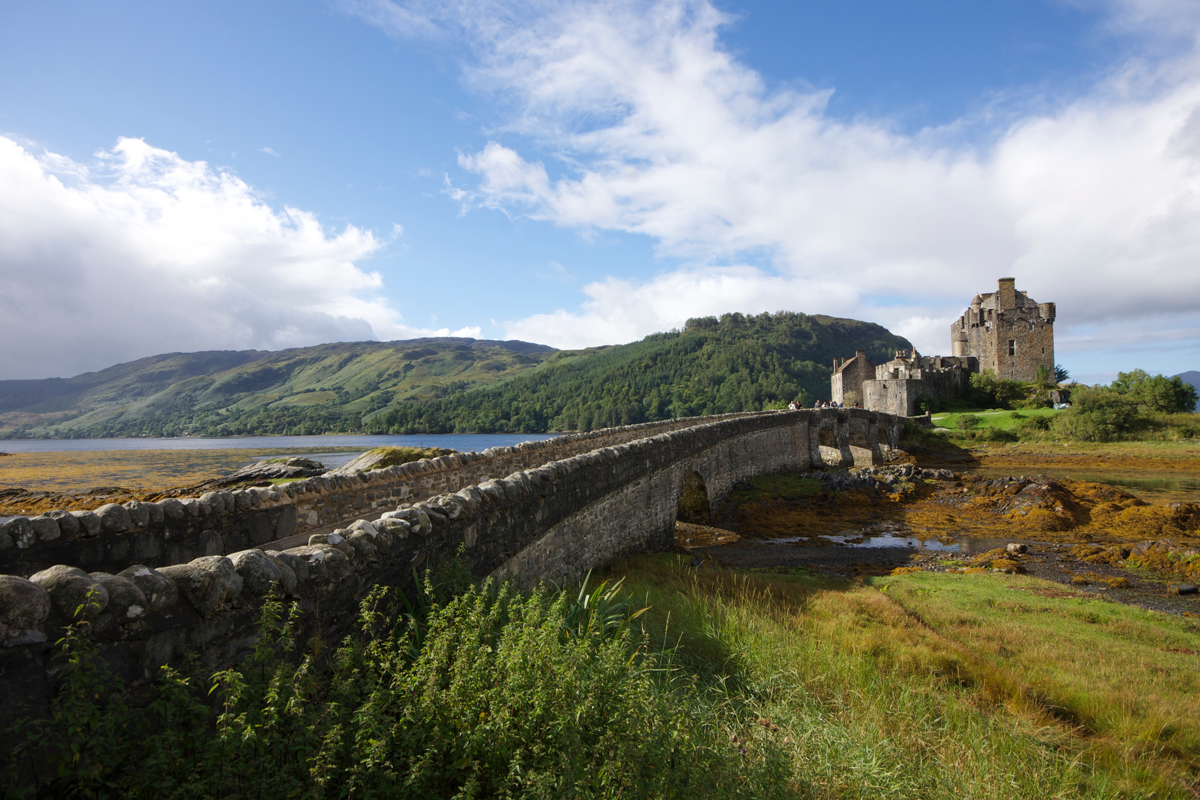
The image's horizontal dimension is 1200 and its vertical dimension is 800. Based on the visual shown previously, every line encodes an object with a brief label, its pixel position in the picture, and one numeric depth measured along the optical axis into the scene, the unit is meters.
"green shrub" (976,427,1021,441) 44.26
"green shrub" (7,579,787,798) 2.30
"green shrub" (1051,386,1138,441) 41.16
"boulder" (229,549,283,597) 3.21
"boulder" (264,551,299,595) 3.40
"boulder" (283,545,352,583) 3.69
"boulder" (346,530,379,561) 4.16
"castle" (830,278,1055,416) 54.31
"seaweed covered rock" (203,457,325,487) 26.64
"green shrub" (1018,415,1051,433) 44.38
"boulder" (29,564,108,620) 2.40
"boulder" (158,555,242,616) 2.91
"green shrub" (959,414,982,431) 46.72
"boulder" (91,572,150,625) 2.55
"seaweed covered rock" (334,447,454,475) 22.67
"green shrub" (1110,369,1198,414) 43.59
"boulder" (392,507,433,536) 4.97
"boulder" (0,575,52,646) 2.18
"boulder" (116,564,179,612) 2.70
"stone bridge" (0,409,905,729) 2.51
